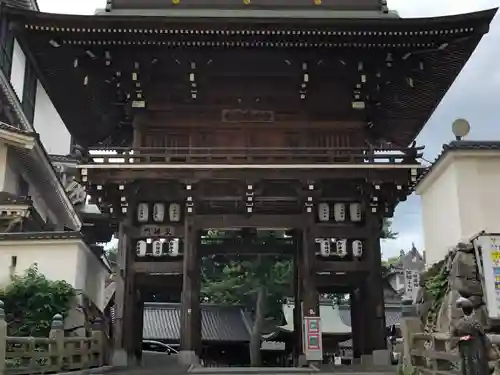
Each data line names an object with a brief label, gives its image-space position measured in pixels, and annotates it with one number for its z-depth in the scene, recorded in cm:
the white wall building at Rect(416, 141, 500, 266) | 1370
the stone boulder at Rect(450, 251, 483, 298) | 1184
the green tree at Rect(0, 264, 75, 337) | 1424
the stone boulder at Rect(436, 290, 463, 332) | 1137
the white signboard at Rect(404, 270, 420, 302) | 1594
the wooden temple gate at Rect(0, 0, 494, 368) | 1406
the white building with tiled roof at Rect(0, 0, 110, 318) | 1591
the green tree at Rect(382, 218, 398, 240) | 3499
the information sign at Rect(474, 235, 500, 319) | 1132
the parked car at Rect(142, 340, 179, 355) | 2925
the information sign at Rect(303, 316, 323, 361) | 1413
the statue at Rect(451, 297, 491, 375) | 713
